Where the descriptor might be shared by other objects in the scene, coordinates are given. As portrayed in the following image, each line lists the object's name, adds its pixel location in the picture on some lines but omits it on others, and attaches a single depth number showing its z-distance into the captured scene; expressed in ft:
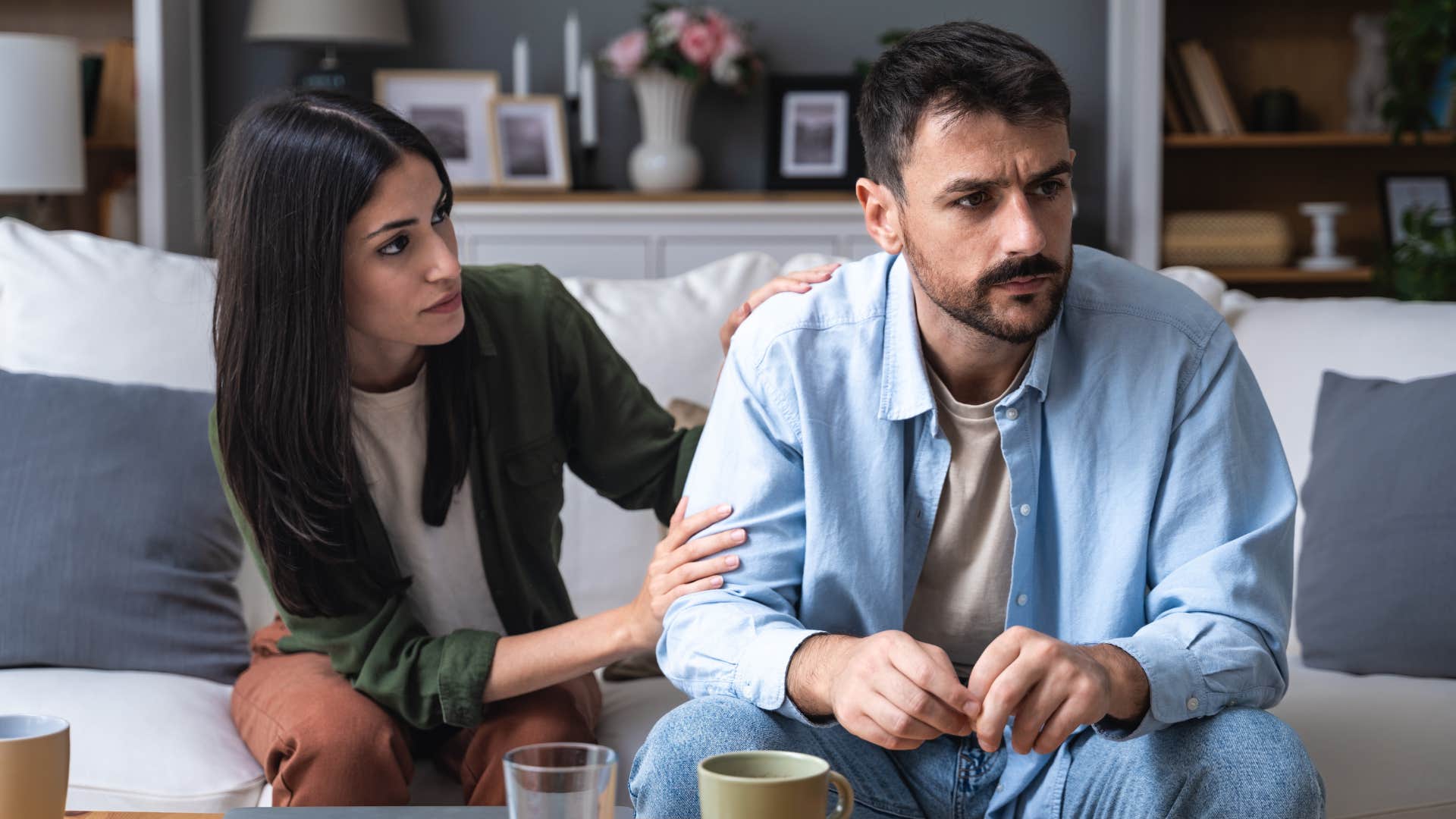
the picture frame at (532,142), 13.05
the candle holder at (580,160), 13.12
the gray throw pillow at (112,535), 5.70
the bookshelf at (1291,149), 13.60
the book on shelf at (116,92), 12.67
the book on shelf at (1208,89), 12.85
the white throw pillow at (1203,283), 6.97
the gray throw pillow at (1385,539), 5.74
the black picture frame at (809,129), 13.52
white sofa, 4.98
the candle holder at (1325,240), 12.84
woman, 4.75
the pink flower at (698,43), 12.73
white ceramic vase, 13.04
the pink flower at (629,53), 12.76
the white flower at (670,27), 12.73
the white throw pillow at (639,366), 6.58
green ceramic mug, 2.73
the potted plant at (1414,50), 10.13
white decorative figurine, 13.02
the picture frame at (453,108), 13.16
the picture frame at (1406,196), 13.24
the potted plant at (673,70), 12.76
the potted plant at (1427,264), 9.52
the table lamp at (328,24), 12.12
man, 3.92
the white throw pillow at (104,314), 6.46
